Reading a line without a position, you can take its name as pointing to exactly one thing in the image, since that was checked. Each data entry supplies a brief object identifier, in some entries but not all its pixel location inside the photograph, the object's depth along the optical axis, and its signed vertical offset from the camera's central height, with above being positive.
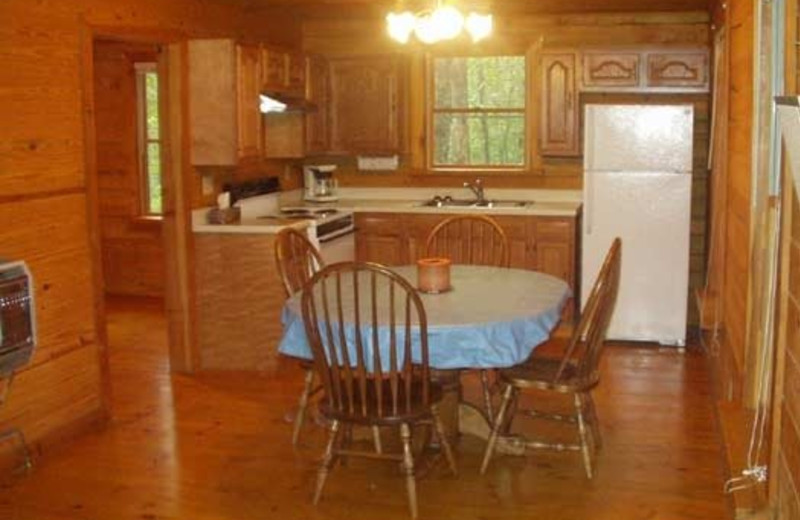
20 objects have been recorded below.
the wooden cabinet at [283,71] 5.70 +0.59
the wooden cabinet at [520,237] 6.10 -0.45
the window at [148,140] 7.65 +0.21
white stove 5.79 -0.32
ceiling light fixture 3.79 +0.57
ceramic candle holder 3.83 -0.43
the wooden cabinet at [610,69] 6.09 +0.61
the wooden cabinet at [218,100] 5.29 +0.37
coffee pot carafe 6.76 -0.11
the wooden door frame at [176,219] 5.25 -0.28
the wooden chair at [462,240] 5.77 -0.46
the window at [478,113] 6.62 +0.37
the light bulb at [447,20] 3.77 +0.57
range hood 5.75 +0.39
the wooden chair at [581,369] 3.58 -0.79
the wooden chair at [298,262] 4.13 -0.42
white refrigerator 5.83 -0.26
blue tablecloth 3.35 -0.54
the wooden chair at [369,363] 3.29 -0.67
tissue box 5.46 -0.27
